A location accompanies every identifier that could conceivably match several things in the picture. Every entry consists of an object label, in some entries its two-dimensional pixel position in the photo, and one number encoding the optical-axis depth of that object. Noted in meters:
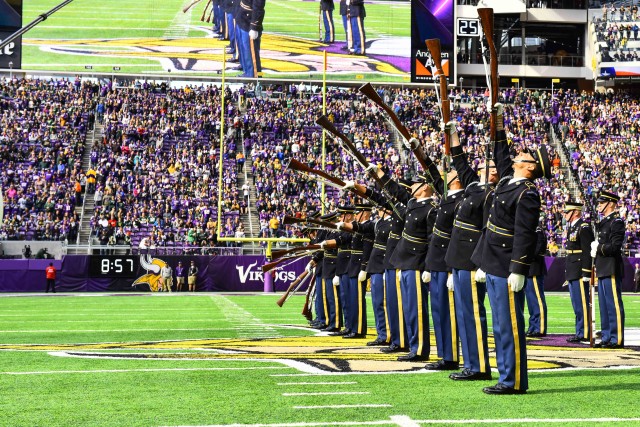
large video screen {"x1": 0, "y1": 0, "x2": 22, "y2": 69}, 48.25
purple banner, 34.19
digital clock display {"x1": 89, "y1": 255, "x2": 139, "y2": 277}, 34.44
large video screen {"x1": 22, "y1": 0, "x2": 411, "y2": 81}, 49.69
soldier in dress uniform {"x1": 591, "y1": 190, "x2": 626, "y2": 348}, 11.86
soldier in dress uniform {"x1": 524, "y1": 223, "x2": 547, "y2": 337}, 13.64
